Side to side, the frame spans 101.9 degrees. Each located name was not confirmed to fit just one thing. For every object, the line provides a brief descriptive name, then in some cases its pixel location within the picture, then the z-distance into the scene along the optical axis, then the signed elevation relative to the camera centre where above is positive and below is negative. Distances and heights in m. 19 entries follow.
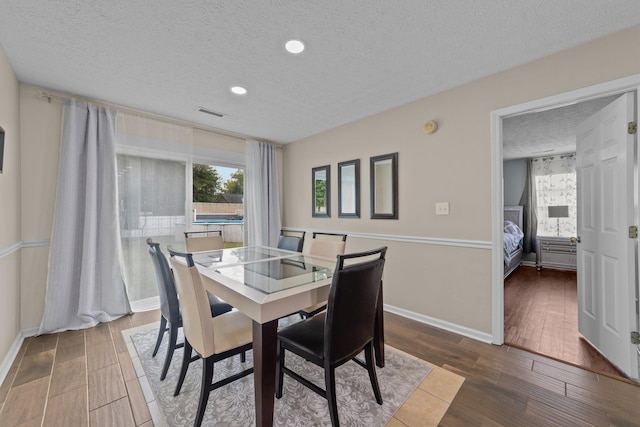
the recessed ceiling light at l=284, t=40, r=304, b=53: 1.90 +1.26
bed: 4.39 -0.46
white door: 1.83 -0.16
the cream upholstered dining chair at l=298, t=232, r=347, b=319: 2.47 -0.32
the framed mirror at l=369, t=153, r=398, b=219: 3.07 +0.34
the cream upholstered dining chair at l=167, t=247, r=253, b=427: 1.41 -0.70
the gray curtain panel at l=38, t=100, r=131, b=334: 2.57 -0.17
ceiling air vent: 3.09 +1.26
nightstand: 5.08 -0.80
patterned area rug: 1.51 -1.19
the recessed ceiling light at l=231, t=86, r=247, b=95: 2.58 +1.26
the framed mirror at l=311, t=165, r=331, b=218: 3.92 +0.36
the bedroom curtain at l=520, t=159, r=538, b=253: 5.59 +0.02
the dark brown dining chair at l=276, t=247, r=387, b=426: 1.33 -0.66
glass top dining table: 1.32 -0.44
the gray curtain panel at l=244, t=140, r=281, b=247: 4.16 +0.30
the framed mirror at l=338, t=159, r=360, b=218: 3.49 +0.35
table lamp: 5.13 +0.02
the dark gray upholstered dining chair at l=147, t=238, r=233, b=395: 1.76 -0.59
